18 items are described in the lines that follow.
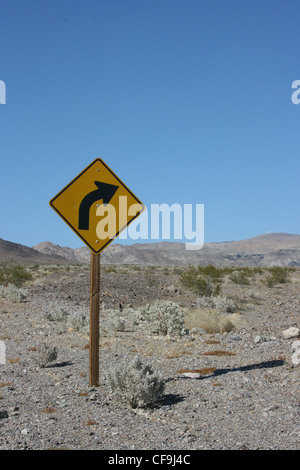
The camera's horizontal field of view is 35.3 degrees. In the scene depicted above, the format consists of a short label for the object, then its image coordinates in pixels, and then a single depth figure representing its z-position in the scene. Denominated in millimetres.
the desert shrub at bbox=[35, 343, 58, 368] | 9508
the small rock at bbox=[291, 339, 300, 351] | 9911
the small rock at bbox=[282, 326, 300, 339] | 11766
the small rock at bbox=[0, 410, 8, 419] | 6088
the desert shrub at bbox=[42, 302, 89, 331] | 14484
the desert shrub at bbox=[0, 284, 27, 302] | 22578
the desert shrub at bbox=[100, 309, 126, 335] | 13725
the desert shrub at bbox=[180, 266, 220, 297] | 25766
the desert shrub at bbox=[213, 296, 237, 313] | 19578
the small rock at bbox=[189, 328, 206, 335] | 13940
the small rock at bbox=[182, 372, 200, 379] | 8391
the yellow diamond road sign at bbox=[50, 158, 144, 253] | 7637
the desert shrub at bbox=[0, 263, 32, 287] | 31766
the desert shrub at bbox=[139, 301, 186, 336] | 13227
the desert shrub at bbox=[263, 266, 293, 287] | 35031
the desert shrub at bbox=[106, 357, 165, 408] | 6727
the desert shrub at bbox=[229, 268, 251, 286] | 35156
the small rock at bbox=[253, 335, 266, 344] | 11695
